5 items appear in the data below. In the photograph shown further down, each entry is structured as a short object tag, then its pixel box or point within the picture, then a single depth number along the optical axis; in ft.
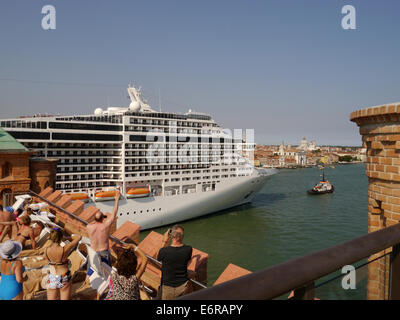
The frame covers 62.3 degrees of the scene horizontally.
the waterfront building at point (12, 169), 36.29
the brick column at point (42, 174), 41.60
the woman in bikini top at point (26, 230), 18.73
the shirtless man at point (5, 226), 20.22
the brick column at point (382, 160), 13.58
